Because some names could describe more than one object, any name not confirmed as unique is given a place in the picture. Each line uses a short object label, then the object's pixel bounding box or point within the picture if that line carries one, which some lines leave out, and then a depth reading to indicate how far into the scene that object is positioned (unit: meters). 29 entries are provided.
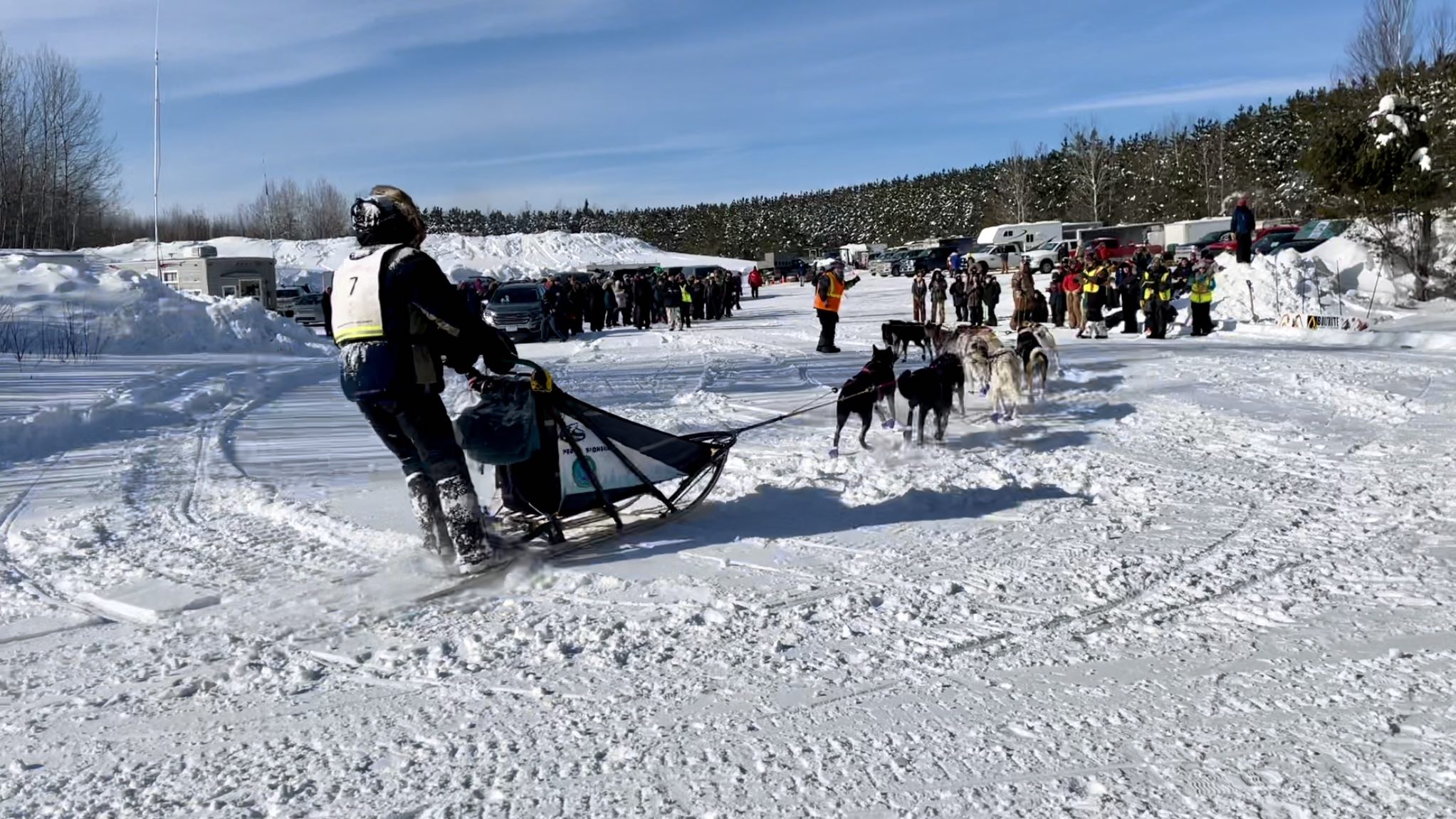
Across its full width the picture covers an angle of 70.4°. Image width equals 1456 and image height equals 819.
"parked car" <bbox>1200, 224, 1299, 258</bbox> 34.87
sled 4.96
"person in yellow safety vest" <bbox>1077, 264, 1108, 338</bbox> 18.45
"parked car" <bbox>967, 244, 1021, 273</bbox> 47.56
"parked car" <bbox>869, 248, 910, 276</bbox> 54.34
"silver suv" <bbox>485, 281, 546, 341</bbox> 24.08
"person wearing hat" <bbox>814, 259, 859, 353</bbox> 16.52
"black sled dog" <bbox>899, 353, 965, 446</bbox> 8.22
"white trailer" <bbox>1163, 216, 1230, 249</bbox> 46.81
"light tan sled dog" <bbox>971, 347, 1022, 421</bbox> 9.57
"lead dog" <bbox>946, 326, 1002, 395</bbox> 10.55
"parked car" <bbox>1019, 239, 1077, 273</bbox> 43.72
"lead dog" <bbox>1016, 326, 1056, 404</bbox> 10.77
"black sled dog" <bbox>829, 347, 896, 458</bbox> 7.98
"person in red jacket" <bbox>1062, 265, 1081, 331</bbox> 19.69
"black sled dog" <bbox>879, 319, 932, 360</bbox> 14.66
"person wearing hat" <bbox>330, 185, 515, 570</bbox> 4.62
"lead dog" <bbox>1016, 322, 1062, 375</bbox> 12.21
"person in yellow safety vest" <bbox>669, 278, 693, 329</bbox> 26.31
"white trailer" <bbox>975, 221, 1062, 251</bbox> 54.09
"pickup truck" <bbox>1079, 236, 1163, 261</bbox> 41.22
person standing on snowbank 21.72
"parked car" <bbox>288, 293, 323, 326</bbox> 33.75
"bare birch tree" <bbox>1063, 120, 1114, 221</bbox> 71.88
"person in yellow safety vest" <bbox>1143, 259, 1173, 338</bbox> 17.50
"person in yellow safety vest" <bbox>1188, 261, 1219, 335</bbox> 17.53
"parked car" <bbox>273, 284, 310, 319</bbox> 36.38
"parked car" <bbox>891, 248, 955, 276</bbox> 52.03
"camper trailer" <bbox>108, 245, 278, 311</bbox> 33.22
